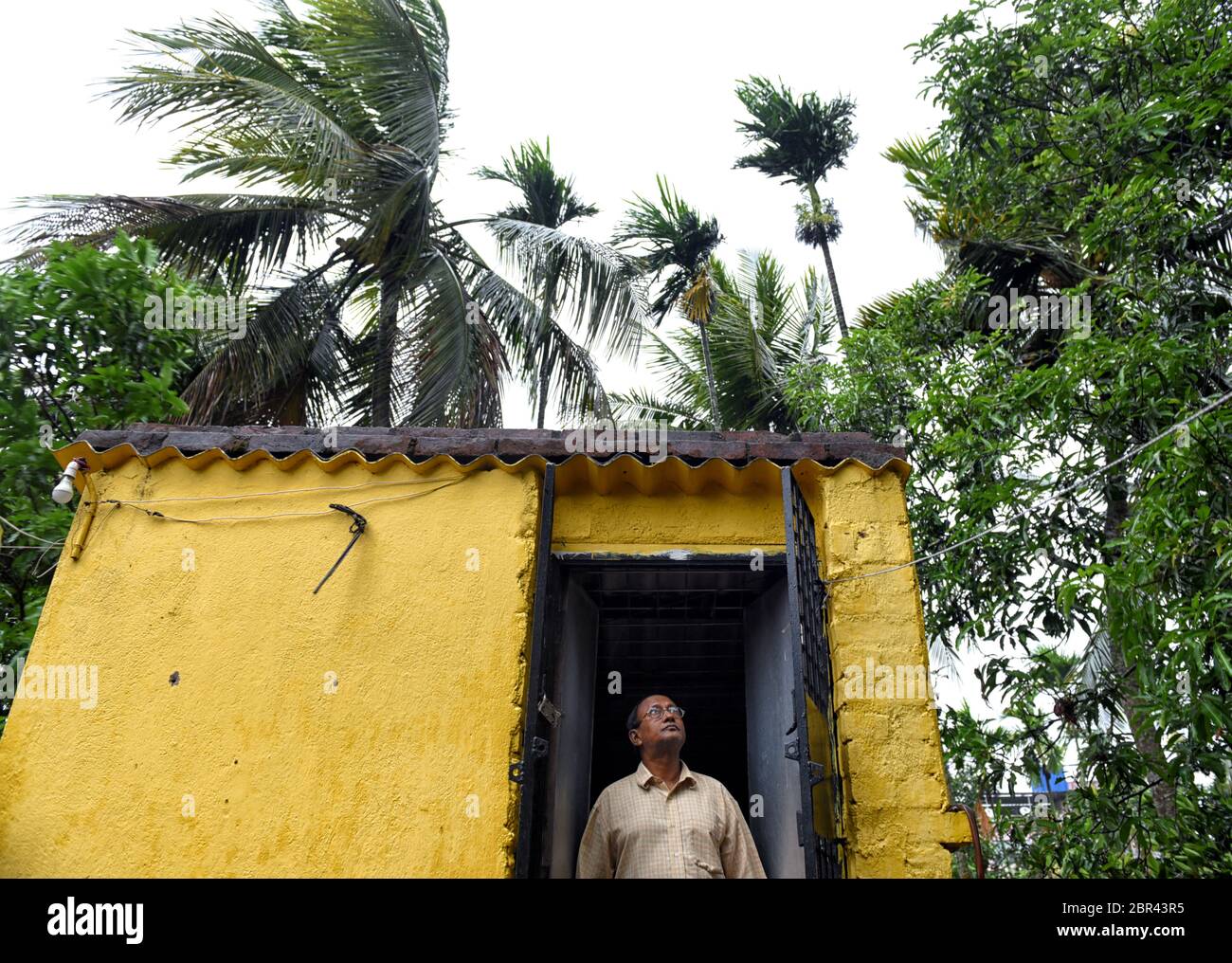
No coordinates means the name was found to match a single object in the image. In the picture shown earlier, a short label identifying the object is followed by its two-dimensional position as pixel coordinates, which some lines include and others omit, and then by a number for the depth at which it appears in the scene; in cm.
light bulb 473
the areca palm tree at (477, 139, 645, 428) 1084
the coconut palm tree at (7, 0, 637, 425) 971
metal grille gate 359
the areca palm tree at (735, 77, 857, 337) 1459
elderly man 451
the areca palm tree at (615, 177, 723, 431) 1420
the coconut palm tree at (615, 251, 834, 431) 1333
